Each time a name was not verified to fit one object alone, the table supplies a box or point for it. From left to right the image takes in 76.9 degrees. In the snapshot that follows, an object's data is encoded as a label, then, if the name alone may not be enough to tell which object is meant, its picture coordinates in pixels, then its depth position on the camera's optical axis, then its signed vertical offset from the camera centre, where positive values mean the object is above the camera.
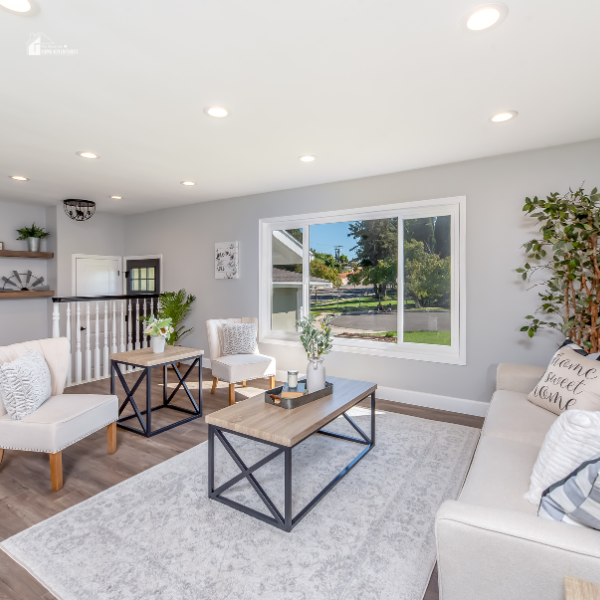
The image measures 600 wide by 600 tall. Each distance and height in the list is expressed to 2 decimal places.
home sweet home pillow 2.09 -0.55
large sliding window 3.81 +0.19
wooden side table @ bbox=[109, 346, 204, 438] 3.24 -0.64
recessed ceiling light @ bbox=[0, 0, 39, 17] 1.51 +1.17
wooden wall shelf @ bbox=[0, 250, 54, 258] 5.28 +0.59
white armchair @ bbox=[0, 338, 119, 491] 2.35 -0.81
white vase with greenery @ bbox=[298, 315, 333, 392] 2.73 -0.40
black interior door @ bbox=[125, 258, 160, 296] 6.11 +0.30
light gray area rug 1.66 -1.26
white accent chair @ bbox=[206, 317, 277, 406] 3.92 -0.75
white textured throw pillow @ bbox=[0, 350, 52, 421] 2.38 -0.59
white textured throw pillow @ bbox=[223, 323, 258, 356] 4.36 -0.52
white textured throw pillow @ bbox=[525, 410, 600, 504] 1.25 -0.54
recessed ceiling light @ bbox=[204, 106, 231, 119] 2.46 +1.21
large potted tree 2.81 +0.23
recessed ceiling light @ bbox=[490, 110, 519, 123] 2.53 +1.22
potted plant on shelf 5.52 +0.87
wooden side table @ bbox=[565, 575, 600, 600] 0.95 -0.77
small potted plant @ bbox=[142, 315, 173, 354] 3.53 -0.36
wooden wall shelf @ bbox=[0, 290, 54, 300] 5.15 +0.00
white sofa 1.06 -0.77
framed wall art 5.16 +0.47
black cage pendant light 5.09 +1.17
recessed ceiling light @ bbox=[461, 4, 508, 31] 1.56 +1.18
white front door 5.99 +0.30
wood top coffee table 2.02 -0.76
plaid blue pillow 1.14 -0.65
